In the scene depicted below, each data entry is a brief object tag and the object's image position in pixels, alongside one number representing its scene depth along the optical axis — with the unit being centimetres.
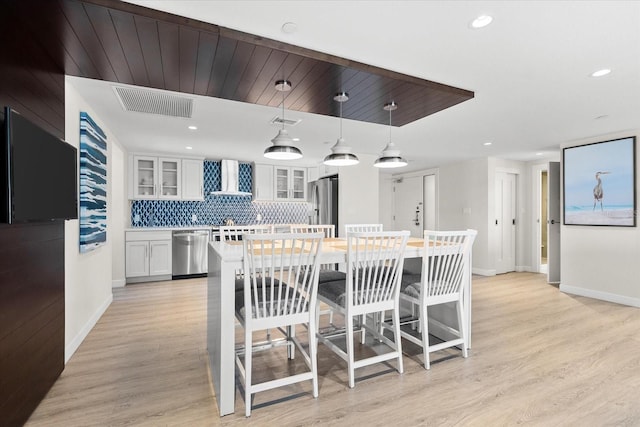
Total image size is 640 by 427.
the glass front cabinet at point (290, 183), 650
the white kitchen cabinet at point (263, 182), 631
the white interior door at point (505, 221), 613
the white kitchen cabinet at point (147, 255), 518
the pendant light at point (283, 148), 253
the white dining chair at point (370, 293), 218
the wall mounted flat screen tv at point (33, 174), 147
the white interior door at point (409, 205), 768
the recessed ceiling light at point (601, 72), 237
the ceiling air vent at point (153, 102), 275
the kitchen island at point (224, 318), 191
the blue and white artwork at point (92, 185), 280
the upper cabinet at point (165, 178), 550
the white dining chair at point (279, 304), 189
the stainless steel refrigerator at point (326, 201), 553
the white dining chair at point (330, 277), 280
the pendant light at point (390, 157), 300
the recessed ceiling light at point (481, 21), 174
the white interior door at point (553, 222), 534
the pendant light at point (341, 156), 292
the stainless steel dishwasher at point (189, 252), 545
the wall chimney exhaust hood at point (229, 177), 610
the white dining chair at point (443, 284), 243
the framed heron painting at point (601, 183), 412
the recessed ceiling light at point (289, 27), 183
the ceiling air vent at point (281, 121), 352
